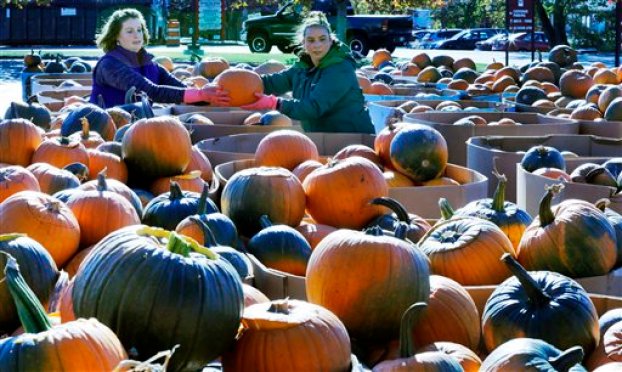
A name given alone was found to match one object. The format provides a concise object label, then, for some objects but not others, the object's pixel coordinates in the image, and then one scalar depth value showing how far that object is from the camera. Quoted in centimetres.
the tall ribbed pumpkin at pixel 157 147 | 493
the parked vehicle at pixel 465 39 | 5381
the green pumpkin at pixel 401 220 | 396
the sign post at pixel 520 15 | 1916
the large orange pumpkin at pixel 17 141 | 500
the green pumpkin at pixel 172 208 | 392
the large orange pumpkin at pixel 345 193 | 445
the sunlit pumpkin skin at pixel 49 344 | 193
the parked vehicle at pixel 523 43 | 4731
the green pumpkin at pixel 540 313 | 284
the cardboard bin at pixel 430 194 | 505
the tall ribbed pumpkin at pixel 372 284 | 282
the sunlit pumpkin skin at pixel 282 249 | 368
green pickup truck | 3519
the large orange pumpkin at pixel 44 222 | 341
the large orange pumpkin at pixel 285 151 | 538
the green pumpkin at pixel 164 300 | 228
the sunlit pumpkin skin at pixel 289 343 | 235
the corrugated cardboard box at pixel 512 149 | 663
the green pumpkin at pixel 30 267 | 280
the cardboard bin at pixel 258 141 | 655
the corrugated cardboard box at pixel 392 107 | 924
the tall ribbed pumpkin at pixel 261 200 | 426
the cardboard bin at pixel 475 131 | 781
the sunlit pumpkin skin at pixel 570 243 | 367
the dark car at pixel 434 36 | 5798
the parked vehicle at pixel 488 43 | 4928
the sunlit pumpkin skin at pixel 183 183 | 486
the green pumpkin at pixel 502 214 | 405
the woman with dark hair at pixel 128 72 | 851
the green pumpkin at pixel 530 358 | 231
